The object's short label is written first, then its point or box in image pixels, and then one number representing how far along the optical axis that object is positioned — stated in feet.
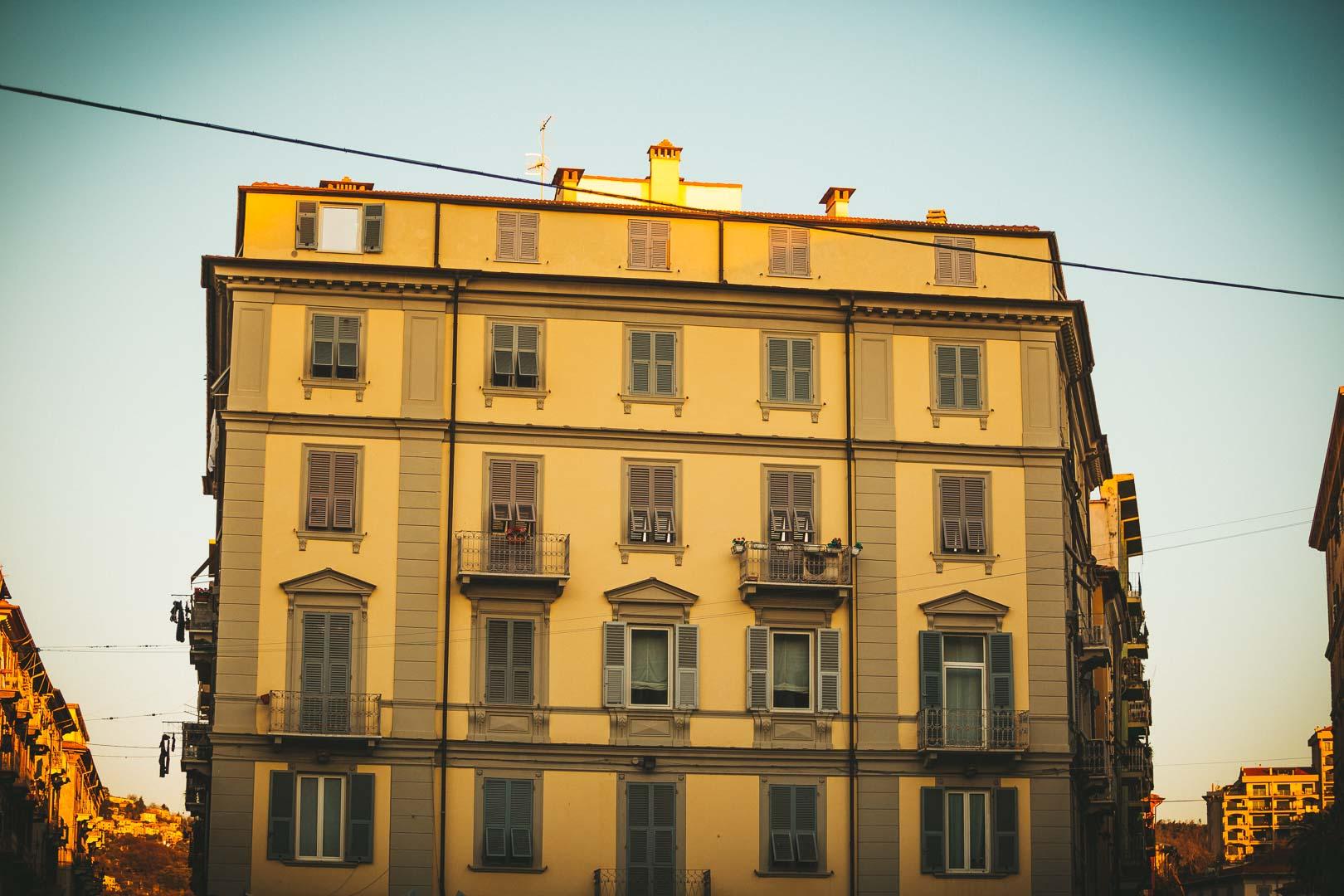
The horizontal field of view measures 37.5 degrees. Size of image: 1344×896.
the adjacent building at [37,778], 287.48
